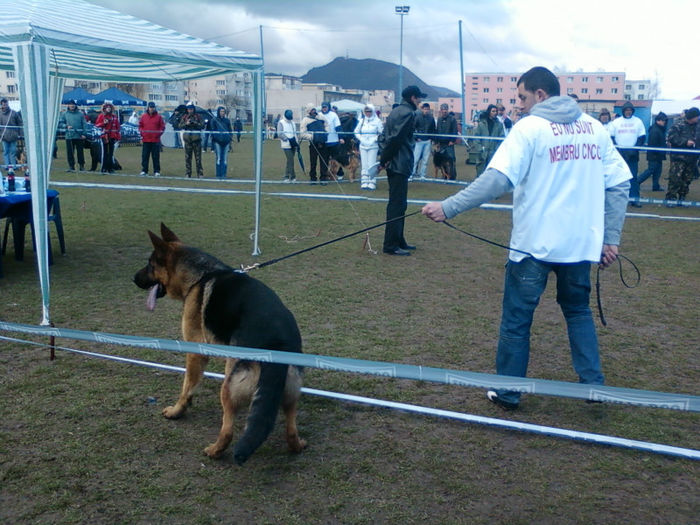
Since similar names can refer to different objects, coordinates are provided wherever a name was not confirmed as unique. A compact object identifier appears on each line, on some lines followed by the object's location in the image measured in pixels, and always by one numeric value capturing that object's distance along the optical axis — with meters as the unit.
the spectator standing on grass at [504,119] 17.34
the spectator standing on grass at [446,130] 16.34
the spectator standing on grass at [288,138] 15.81
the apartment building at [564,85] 113.62
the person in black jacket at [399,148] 7.83
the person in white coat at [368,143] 14.69
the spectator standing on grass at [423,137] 14.71
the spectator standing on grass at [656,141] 13.83
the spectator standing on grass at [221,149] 17.31
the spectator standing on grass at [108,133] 17.03
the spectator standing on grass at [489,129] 16.12
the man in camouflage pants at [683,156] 12.71
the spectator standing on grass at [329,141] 16.31
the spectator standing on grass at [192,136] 16.34
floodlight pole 37.81
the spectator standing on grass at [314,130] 15.88
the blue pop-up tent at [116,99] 33.78
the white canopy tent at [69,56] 4.82
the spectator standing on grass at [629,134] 12.94
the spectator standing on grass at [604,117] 16.95
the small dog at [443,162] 16.89
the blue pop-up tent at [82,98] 33.34
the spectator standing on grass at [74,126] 16.66
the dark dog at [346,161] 16.69
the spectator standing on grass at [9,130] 14.91
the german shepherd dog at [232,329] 2.87
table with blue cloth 6.81
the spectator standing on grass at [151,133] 16.03
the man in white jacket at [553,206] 3.38
